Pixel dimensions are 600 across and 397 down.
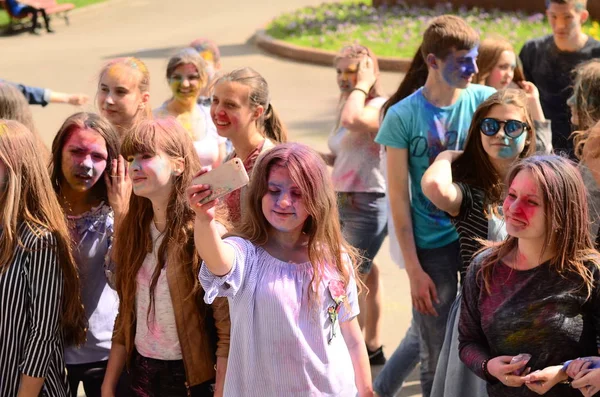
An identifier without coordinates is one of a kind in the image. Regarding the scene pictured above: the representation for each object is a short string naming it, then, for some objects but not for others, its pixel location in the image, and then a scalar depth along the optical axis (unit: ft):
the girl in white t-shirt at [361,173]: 27.63
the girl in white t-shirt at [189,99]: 29.46
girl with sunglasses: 20.15
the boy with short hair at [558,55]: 32.73
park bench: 97.68
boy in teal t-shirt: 22.40
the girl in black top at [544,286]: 16.14
